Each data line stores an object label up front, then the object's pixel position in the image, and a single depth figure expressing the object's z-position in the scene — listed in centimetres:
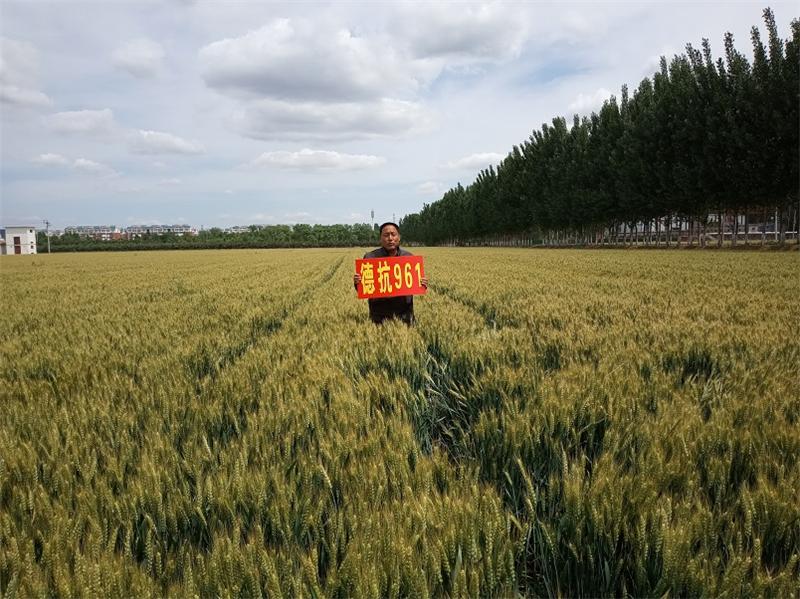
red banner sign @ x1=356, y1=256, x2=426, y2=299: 629
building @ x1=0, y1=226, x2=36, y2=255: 12875
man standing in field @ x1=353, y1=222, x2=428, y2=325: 707
